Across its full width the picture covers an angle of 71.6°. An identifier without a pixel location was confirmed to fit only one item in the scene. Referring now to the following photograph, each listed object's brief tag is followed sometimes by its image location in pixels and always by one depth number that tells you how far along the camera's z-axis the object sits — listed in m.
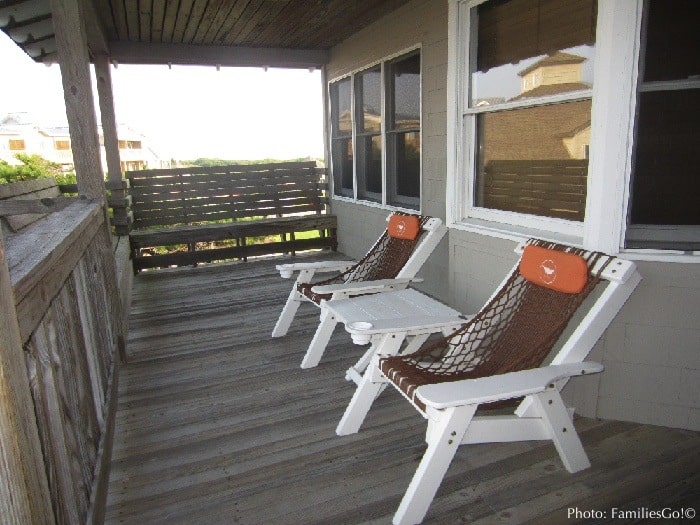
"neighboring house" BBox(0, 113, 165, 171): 14.86
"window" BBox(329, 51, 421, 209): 4.37
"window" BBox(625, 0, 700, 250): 2.06
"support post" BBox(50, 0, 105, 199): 2.70
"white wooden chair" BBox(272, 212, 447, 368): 3.13
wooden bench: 6.09
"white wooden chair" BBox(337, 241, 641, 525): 1.73
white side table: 2.35
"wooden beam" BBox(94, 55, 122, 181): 5.41
